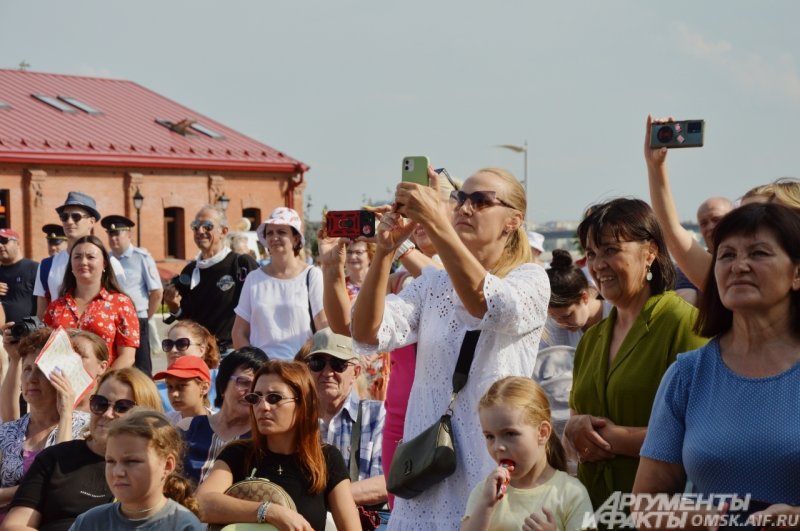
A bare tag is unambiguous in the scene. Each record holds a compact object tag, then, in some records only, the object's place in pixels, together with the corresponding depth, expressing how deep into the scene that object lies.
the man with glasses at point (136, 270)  9.92
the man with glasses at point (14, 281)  10.74
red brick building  33.50
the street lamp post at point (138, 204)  32.78
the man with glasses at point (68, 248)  8.87
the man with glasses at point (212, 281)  9.03
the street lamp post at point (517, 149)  39.16
